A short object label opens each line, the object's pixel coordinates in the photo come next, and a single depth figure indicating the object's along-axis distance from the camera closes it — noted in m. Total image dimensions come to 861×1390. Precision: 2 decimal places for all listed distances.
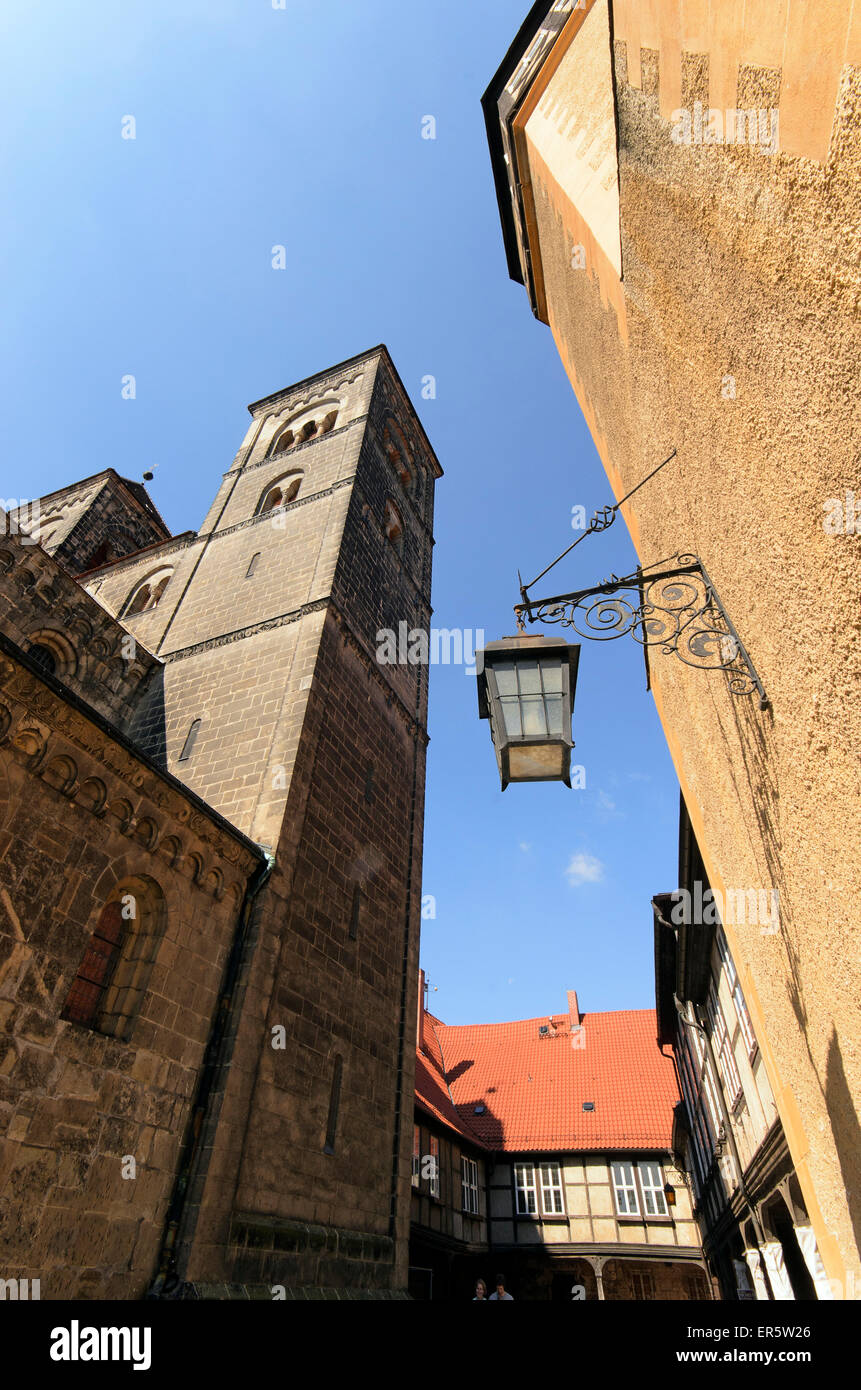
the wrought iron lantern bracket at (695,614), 3.55
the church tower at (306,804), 7.52
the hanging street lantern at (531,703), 4.05
